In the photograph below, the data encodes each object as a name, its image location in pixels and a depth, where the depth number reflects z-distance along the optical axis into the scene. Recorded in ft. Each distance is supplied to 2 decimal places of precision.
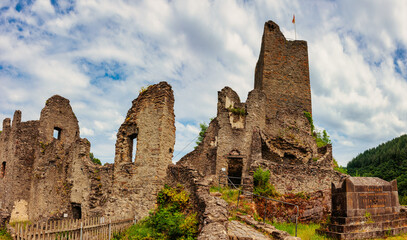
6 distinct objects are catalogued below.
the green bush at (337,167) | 75.22
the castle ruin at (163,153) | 44.32
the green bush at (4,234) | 43.35
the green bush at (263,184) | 47.39
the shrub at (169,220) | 32.19
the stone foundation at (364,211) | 33.40
